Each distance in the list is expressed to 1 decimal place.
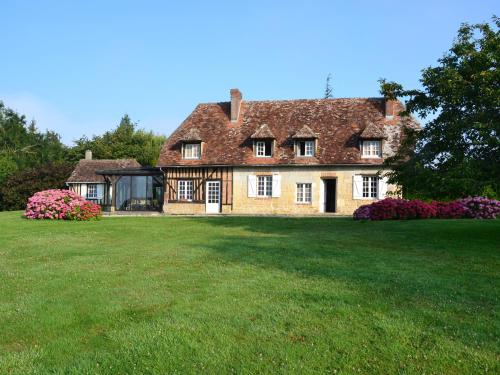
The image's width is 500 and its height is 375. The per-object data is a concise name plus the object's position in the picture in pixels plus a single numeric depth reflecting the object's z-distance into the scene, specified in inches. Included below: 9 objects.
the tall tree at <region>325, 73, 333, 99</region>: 2219.4
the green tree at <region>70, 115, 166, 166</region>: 2038.6
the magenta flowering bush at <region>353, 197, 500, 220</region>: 780.9
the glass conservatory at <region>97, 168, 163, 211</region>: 1273.4
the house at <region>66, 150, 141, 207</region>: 1378.0
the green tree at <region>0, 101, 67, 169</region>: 2066.9
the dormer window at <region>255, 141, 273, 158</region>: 1121.4
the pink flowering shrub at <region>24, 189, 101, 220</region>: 842.8
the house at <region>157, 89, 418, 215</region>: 1064.2
